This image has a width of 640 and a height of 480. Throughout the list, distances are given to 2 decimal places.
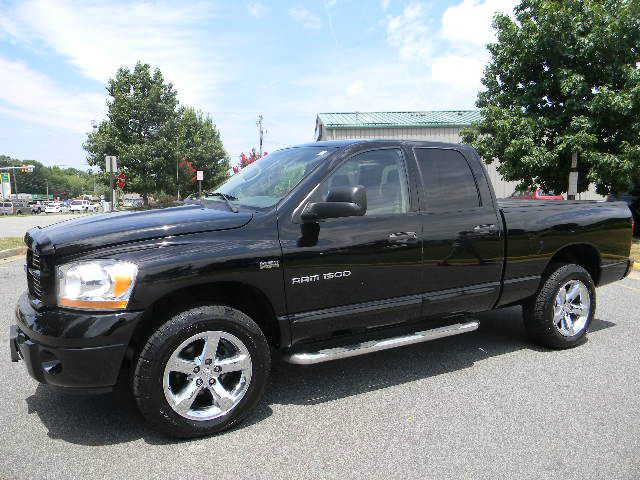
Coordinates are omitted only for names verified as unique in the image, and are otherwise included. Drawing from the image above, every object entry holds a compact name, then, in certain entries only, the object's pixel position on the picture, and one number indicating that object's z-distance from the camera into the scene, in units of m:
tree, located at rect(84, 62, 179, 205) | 31.06
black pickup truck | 2.75
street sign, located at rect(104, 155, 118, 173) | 16.70
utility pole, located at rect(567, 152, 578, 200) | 12.66
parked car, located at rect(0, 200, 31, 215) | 48.26
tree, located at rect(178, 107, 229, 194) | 44.91
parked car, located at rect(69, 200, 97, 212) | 66.31
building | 31.64
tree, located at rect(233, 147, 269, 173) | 46.86
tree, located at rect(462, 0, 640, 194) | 12.16
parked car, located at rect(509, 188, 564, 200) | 15.07
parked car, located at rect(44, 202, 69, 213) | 58.28
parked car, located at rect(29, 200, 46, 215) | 56.25
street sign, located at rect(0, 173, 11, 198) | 51.41
